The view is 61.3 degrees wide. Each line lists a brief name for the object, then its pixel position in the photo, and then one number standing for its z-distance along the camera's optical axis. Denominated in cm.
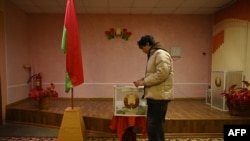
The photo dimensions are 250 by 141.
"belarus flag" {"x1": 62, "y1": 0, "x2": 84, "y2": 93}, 276
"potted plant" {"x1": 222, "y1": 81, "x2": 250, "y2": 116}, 348
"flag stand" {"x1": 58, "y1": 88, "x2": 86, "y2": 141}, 271
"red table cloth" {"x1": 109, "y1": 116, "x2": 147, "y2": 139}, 280
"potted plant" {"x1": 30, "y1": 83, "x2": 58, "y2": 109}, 388
